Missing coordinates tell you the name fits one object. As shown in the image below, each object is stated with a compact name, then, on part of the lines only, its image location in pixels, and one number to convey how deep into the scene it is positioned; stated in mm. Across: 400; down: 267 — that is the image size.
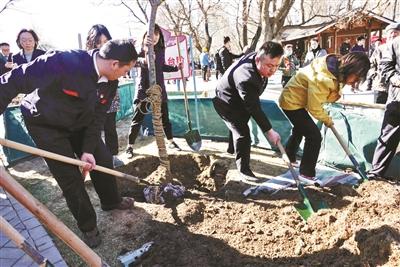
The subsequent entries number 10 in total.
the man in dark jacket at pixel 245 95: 3492
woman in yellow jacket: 3312
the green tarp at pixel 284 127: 4152
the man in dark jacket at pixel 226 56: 9625
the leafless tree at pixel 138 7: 24922
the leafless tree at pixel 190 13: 23909
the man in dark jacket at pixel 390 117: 3637
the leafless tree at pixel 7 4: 11891
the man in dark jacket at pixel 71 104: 2551
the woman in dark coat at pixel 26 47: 4707
